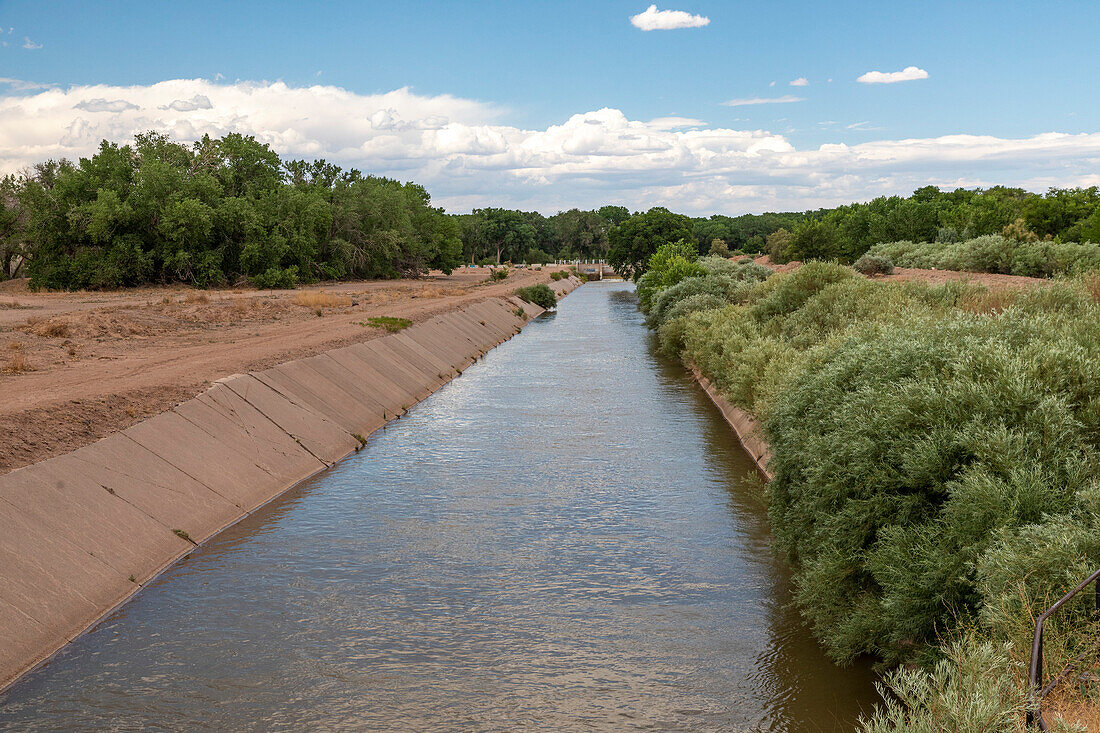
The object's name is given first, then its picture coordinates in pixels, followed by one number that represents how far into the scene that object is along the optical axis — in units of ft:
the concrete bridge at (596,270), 530.27
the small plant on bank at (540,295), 267.39
